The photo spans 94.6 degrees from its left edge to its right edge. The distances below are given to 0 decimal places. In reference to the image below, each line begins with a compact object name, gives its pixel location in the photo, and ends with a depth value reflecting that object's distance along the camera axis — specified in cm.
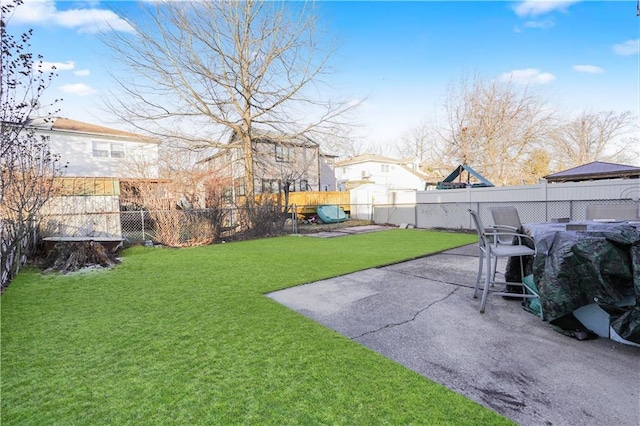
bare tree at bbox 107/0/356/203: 1096
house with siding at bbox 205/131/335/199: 1125
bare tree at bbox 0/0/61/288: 402
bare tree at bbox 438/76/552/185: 2009
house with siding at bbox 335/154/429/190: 3284
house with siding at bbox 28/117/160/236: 780
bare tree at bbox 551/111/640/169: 2461
